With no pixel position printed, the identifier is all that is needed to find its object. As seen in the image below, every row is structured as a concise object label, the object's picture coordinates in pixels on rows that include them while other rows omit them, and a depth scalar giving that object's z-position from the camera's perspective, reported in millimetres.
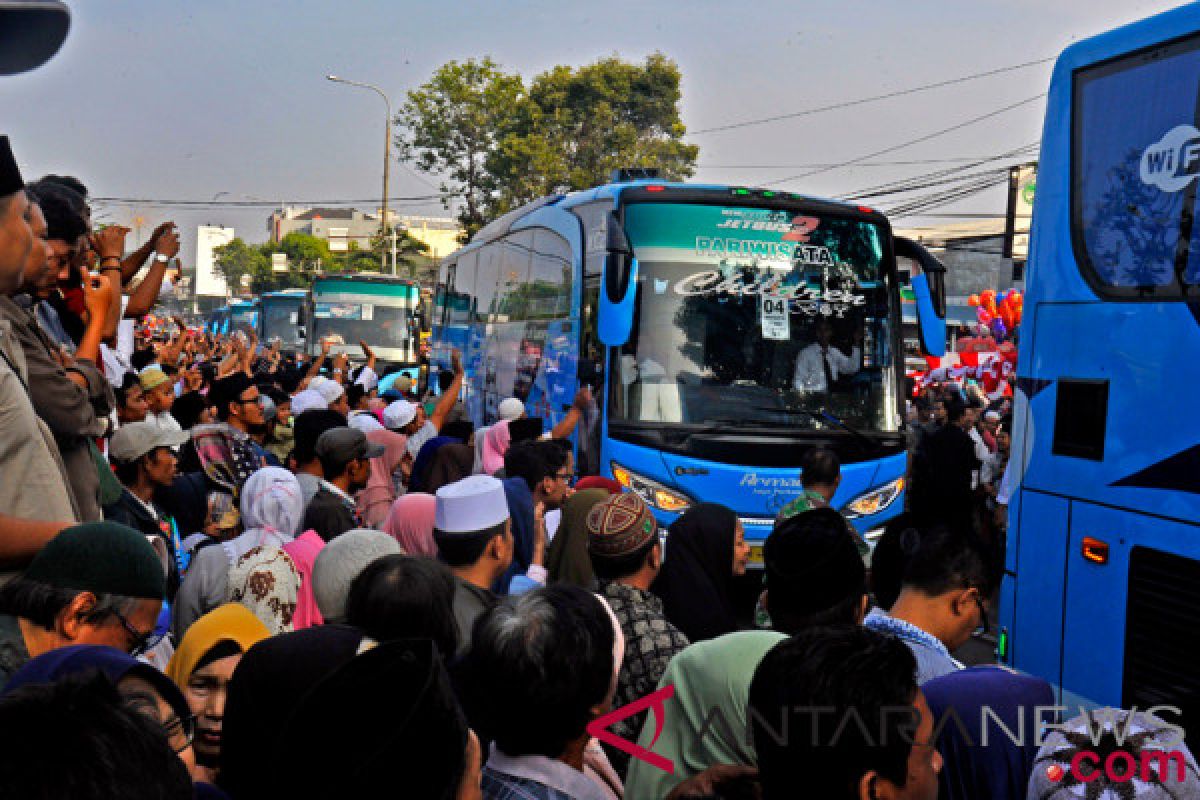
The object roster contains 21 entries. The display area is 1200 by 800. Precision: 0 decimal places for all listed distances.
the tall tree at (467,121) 36844
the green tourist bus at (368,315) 25781
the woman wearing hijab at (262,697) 2850
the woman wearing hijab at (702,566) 4930
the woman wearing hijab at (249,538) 4312
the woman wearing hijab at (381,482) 7461
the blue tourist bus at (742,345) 9039
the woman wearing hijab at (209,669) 3125
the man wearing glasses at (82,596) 2768
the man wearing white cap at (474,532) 4312
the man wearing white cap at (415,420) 9125
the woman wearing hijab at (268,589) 4184
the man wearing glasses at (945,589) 3607
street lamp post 39647
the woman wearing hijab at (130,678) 2312
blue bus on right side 4520
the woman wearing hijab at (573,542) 5734
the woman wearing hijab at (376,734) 1798
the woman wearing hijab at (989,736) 2580
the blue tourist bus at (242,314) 50531
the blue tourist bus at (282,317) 35625
